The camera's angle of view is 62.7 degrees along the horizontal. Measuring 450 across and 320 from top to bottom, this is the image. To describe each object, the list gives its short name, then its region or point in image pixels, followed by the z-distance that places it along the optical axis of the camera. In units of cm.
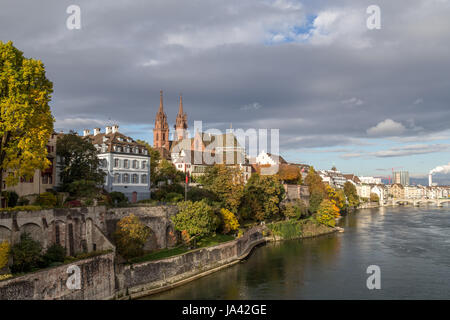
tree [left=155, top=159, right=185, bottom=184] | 6512
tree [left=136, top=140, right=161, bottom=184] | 6431
